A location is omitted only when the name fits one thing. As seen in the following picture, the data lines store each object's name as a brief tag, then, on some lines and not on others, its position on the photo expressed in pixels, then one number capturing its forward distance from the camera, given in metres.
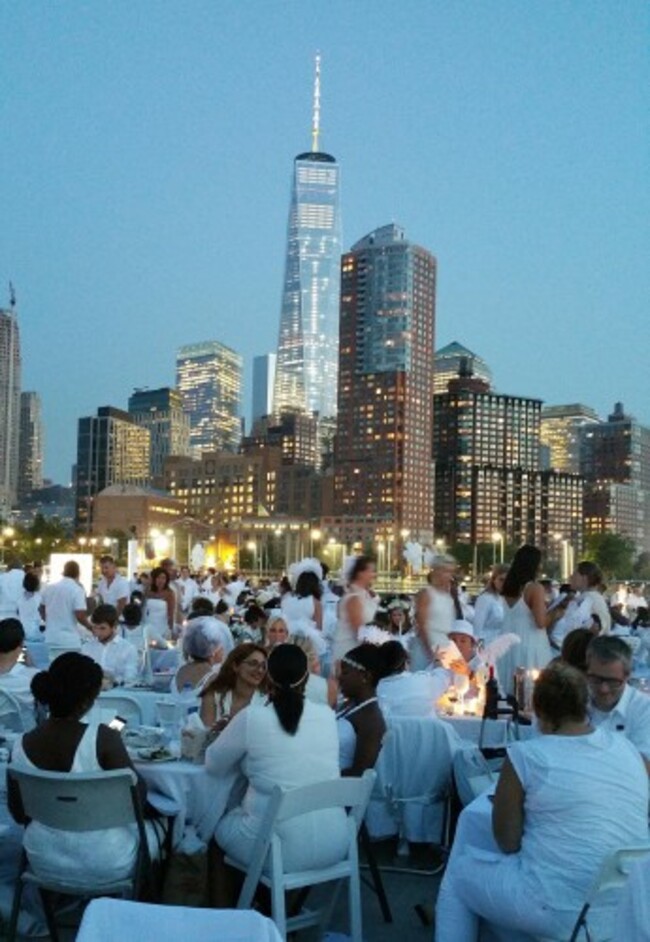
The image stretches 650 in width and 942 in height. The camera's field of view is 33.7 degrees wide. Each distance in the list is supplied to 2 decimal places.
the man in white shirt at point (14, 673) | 6.79
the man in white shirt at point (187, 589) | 19.04
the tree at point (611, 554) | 110.38
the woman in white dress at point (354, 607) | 8.83
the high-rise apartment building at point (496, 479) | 161.50
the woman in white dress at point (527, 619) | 8.12
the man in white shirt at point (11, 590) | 14.31
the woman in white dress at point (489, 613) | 10.30
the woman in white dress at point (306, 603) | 11.27
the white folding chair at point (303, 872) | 4.31
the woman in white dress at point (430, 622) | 8.54
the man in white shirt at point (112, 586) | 13.14
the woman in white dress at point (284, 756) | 4.62
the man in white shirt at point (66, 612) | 11.16
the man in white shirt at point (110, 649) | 8.71
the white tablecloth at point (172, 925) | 2.33
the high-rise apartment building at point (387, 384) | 149.50
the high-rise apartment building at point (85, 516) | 184.62
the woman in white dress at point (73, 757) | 4.48
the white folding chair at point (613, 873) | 3.46
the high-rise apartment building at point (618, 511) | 187.25
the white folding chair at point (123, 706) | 6.64
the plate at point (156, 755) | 5.35
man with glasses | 4.98
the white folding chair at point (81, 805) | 4.32
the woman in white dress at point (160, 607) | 12.83
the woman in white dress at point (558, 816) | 3.75
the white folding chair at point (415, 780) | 6.59
